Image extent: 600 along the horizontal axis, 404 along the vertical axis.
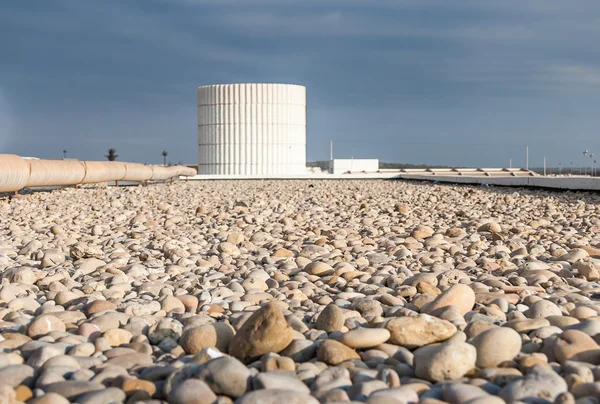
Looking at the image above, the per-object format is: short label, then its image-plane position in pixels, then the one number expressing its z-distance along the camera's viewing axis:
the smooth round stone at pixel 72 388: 1.97
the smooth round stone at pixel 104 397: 1.90
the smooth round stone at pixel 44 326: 2.72
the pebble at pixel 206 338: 2.52
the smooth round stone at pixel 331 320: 2.72
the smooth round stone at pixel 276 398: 1.81
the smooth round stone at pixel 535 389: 1.92
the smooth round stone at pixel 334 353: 2.31
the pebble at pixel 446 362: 2.14
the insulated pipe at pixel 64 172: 10.98
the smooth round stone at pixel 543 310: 2.93
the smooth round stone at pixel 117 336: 2.61
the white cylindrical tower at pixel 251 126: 32.66
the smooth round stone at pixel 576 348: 2.27
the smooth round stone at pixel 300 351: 2.39
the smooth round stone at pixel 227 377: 1.97
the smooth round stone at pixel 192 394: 1.90
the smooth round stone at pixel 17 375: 2.08
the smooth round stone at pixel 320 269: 4.16
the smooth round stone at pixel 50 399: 1.89
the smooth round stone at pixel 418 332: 2.48
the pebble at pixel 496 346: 2.25
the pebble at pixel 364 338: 2.44
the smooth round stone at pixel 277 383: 1.94
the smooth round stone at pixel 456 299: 2.96
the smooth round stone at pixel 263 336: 2.40
